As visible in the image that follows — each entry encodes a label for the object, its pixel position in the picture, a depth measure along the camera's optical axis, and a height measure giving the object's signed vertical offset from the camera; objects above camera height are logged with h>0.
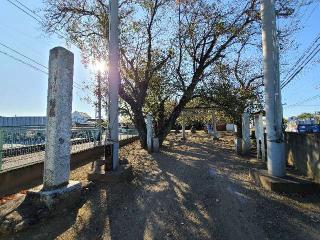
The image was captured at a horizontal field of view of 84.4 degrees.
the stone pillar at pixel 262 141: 6.63 -0.61
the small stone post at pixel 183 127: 15.96 -0.12
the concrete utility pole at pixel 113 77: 4.83 +1.37
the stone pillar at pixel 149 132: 8.77 -0.28
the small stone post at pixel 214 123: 15.34 +0.22
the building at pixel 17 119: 13.29 +0.62
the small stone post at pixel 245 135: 8.03 -0.43
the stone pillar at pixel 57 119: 3.40 +0.16
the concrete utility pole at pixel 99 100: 10.17 +1.69
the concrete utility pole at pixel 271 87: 4.32 +0.96
